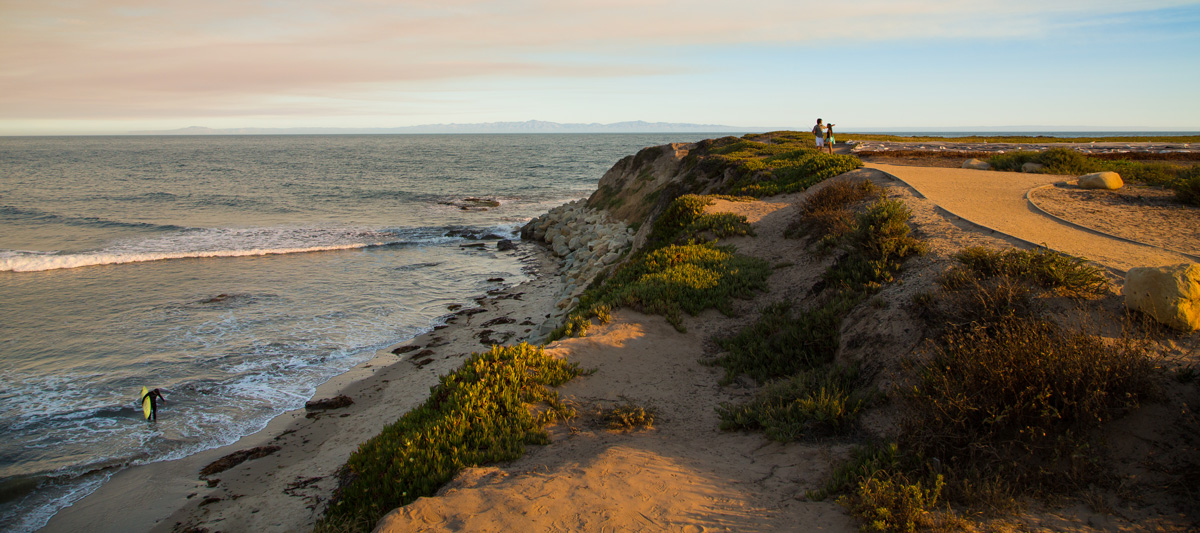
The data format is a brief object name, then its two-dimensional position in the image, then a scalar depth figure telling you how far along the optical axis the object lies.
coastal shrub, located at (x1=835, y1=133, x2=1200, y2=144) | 30.11
